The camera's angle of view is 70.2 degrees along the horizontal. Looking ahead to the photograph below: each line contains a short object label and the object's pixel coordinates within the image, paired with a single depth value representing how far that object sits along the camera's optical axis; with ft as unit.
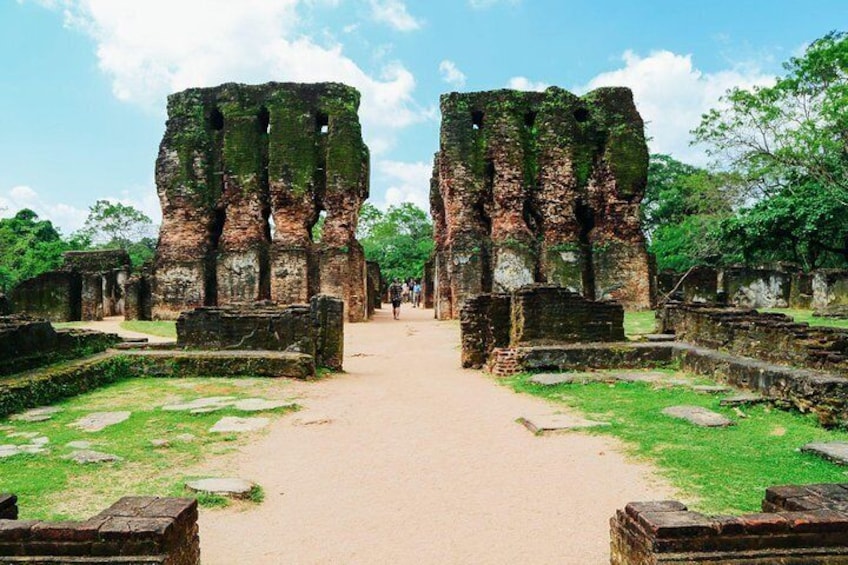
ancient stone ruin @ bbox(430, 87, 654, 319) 73.15
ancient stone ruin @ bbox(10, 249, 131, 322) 74.43
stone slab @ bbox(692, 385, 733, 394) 24.40
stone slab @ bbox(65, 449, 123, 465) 15.67
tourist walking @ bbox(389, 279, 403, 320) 77.97
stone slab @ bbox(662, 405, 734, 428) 19.39
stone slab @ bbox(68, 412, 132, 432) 19.55
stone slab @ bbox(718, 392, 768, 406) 21.89
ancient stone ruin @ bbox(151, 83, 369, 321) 72.95
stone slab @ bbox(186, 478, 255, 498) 13.61
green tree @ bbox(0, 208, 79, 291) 107.41
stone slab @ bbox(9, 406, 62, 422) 20.52
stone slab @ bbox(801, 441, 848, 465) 14.80
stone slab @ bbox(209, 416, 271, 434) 19.85
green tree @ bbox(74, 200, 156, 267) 157.62
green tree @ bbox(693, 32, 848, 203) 59.78
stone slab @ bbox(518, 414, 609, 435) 19.69
